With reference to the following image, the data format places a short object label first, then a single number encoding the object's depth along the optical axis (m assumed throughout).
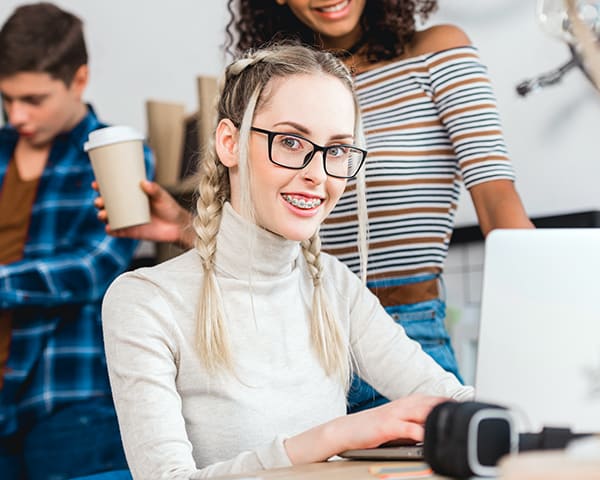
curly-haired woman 1.50
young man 2.15
